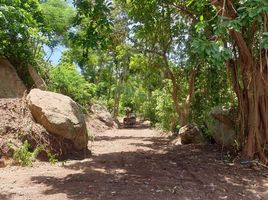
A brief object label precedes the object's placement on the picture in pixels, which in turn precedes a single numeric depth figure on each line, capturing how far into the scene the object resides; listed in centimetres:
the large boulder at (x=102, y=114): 1182
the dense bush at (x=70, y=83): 811
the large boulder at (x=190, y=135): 627
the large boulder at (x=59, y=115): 468
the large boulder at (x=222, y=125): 525
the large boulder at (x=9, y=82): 609
